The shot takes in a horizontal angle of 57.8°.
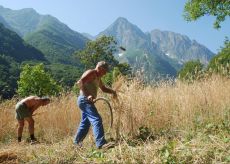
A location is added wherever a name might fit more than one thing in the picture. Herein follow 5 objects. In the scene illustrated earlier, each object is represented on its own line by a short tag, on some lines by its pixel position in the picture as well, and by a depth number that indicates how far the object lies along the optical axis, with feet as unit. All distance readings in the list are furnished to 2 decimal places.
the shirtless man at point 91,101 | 11.72
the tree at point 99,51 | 92.71
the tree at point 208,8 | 32.82
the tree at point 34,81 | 68.55
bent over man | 17.54
